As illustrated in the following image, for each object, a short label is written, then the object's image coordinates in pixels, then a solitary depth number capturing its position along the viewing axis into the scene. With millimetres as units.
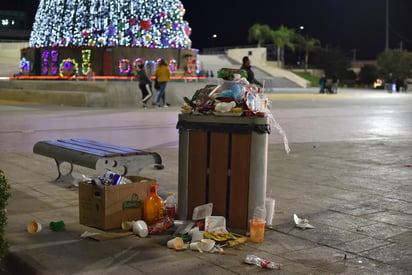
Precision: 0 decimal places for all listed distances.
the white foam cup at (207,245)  4445
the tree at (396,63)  61062
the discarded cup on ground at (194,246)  4494
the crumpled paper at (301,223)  5105
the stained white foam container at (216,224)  4773
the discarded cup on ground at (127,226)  4992
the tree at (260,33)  68812
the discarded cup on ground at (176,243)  4516
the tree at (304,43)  76500
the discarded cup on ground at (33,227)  4898
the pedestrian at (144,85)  20175
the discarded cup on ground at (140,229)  4852
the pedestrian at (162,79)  20094
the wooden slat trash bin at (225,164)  4887
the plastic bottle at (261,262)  4087
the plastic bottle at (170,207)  5344
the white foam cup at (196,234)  4625
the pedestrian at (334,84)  39891
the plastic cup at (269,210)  5133
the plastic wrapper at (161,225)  4949
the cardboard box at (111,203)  4980
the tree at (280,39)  68062
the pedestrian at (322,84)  39159
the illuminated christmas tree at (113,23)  26359
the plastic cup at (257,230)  4707
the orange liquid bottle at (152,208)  5141
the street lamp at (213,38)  94562
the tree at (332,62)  77625
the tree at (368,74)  65000
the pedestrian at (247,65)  15386
